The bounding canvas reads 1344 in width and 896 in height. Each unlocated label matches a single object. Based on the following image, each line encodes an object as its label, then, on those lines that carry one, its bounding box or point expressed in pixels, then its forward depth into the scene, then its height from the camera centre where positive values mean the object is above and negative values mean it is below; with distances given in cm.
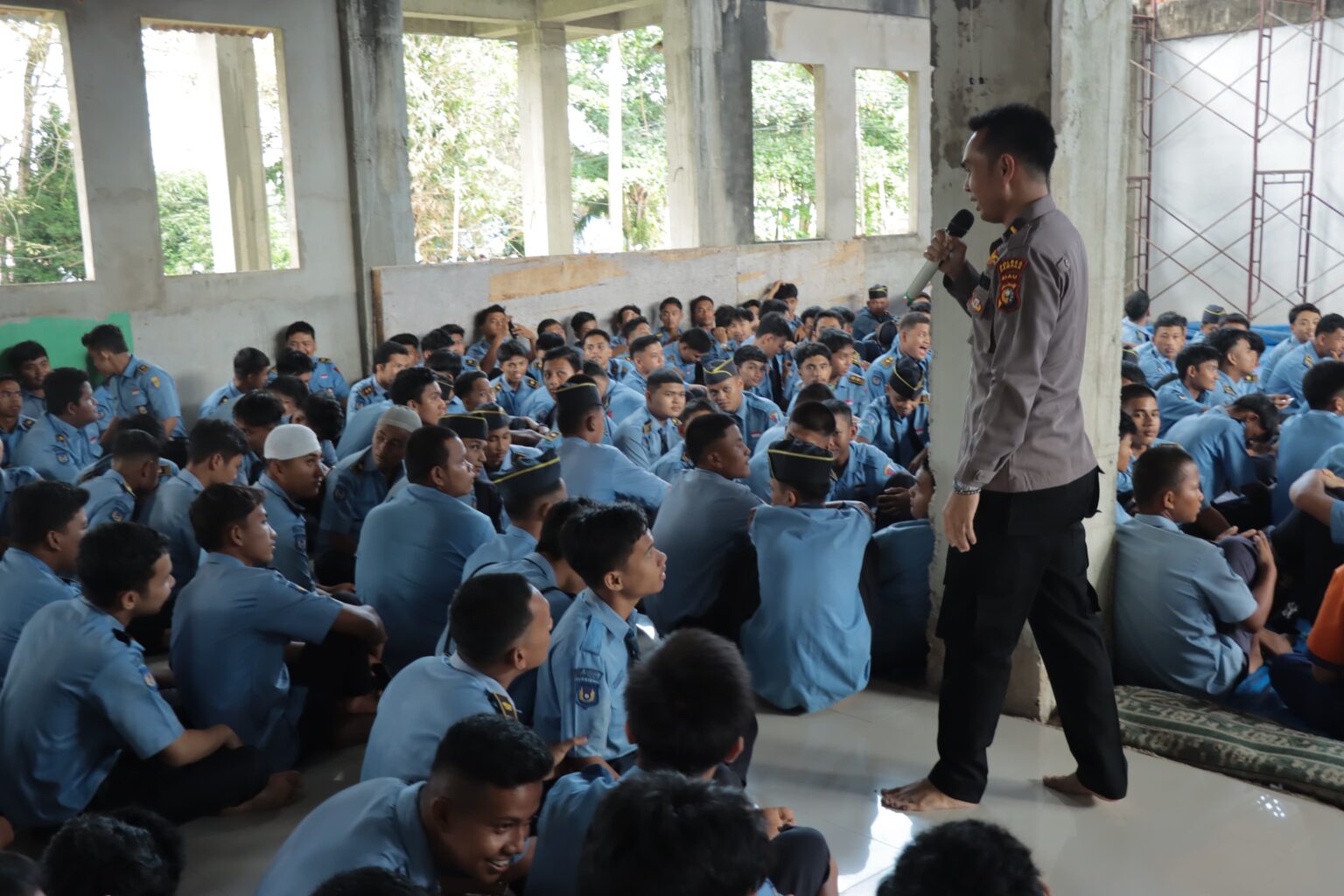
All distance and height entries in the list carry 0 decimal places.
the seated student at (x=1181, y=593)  352 -95
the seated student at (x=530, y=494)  361 -59
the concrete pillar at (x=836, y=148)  1278 +147
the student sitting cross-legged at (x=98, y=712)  289 -96
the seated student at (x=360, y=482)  475 -72
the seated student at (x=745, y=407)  612 -61
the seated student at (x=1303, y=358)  692 -54
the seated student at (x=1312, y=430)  471 -64
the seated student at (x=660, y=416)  578 -60
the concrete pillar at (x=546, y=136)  1202 +162
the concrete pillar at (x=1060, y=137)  336 +41
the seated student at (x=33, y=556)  341 -68
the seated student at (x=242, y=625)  328 -88
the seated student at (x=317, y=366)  814 -42
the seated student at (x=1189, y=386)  620 -59
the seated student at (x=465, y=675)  244 -79
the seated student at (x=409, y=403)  537 -46
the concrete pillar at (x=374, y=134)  880 +125
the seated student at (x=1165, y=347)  793 -50
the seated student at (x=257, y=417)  521 -48
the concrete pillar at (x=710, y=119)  1138 +165
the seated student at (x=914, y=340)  654 -31
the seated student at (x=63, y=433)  582 -58
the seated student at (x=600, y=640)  273 -80
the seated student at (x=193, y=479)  430 -61
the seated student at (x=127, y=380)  705 -40
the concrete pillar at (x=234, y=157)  1180 +154
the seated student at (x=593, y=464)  477 -67
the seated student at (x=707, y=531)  403 -81
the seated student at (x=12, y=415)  602 -50
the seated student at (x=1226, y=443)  512 -74
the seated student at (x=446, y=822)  196 -87
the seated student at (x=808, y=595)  367 -95
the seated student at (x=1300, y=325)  771 -37
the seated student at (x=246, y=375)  657 -37
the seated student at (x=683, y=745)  212 -81
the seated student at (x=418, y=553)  384 -81
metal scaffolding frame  1317 +101
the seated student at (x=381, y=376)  671 -41
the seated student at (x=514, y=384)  734 -53
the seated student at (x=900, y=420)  587 -68
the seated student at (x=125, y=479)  430 -61
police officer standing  267 -47
